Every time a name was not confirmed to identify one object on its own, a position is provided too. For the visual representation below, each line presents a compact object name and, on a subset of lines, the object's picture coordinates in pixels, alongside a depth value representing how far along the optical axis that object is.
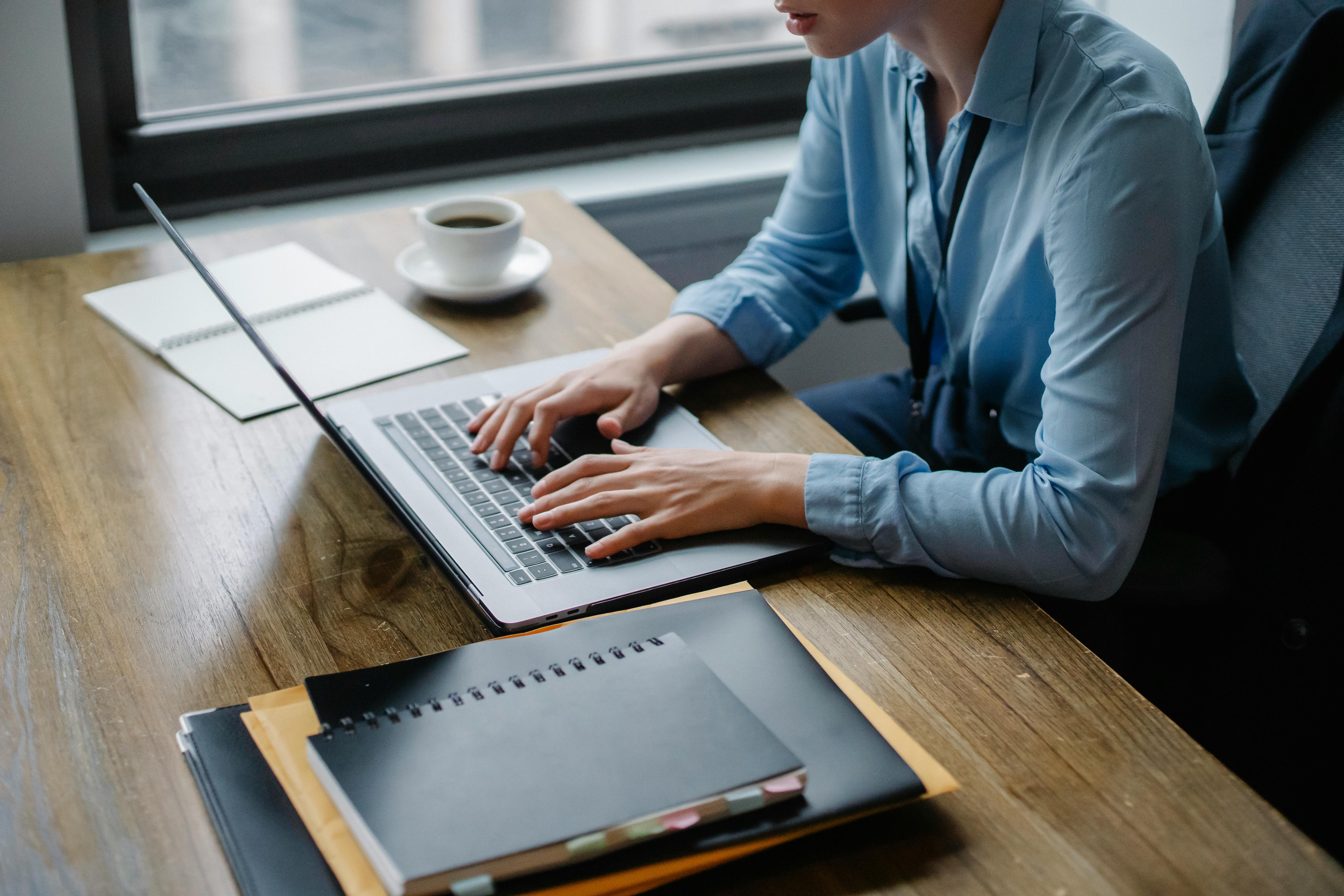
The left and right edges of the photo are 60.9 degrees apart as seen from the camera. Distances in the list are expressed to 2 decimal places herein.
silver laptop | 0.78
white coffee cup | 1.20
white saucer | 1.23
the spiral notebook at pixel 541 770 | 0.55
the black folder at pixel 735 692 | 0.58
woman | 0.82
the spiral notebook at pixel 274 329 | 1.08
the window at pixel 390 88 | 1.61
